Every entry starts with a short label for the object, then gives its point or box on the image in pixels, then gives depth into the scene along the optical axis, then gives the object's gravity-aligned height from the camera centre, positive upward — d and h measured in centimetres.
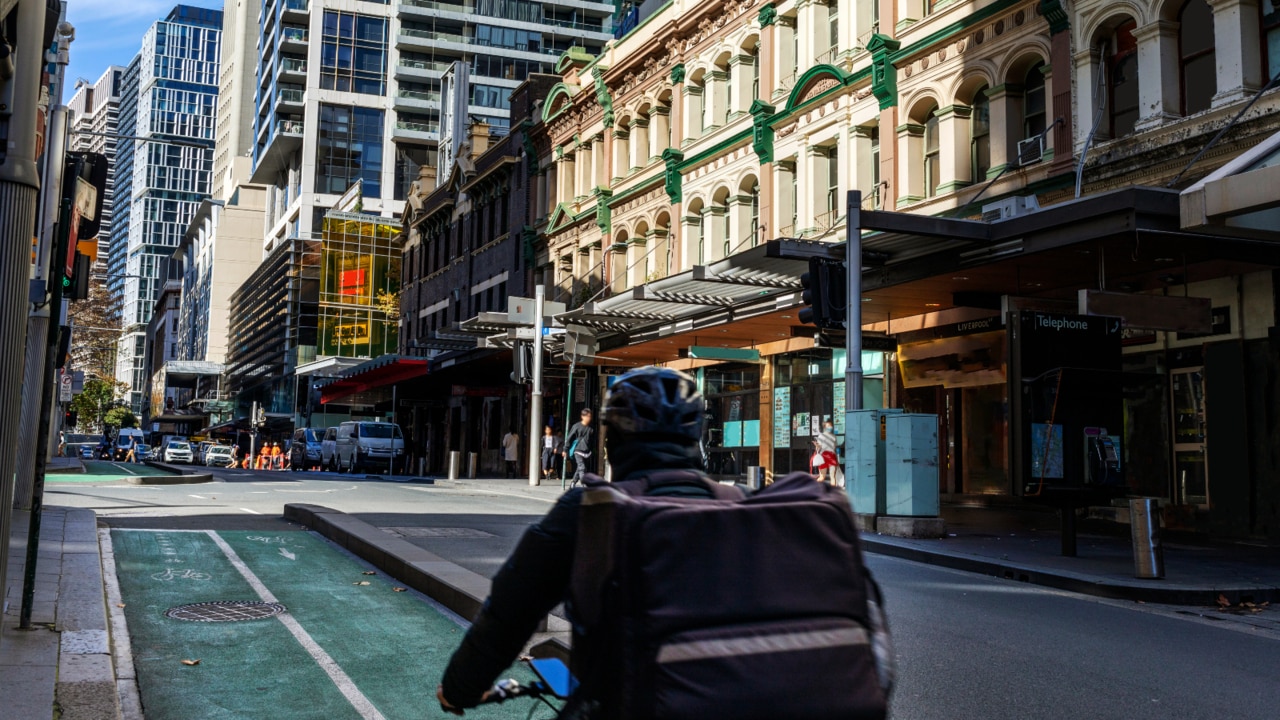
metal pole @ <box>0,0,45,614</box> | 495 +98
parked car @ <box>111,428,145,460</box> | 6588 +46
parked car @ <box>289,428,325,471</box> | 5278 +21
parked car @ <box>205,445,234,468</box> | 6469 -25
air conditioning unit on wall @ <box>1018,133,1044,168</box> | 2066 +550
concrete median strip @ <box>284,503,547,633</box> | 836 -91
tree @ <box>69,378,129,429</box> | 8750 +393
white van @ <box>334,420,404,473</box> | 4472 +33
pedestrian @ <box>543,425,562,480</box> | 3391 +14
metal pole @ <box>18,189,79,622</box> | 677 -6
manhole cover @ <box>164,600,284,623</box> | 827 -114
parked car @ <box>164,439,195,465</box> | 6259 -13
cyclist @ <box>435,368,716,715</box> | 252 -17
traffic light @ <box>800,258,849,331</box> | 1580 +223
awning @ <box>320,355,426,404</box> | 4553 +328
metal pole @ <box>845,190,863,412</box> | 1622 +209
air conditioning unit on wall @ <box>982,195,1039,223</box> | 1722 +375
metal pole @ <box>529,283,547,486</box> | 2991 +182
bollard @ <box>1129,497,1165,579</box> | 1105 -71
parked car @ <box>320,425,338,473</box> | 4875 +9
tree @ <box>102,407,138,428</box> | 13638 +384
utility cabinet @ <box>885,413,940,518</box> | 1552 -4
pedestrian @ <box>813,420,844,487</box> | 2194 +12
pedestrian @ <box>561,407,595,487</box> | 2312 +26
